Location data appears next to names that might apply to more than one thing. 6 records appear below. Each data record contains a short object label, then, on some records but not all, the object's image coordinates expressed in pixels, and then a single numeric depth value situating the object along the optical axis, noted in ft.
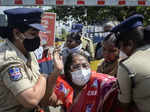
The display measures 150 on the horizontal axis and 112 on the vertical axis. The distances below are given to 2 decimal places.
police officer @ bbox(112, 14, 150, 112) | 5.89
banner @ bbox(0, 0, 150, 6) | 20.85
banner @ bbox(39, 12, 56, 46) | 17.15
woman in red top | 7.38
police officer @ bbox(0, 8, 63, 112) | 6.28
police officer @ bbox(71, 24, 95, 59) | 20.84
